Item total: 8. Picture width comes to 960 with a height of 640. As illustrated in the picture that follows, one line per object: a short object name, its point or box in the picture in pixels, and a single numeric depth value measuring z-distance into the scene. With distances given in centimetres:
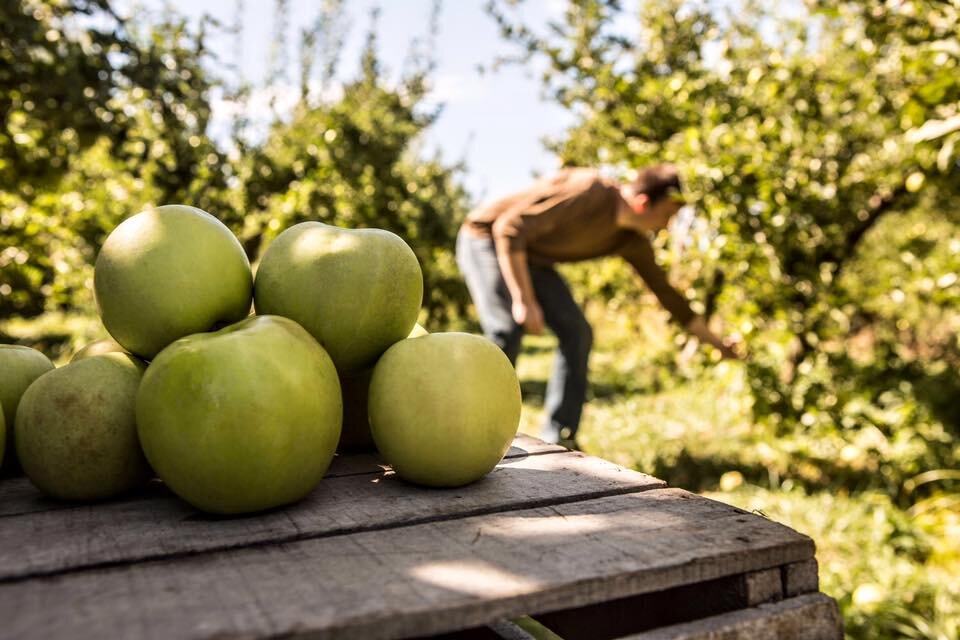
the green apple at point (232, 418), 36
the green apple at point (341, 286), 44
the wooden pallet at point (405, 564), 28
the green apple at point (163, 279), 42
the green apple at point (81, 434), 39
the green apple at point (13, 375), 44
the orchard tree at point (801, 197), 316
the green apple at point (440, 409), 42
